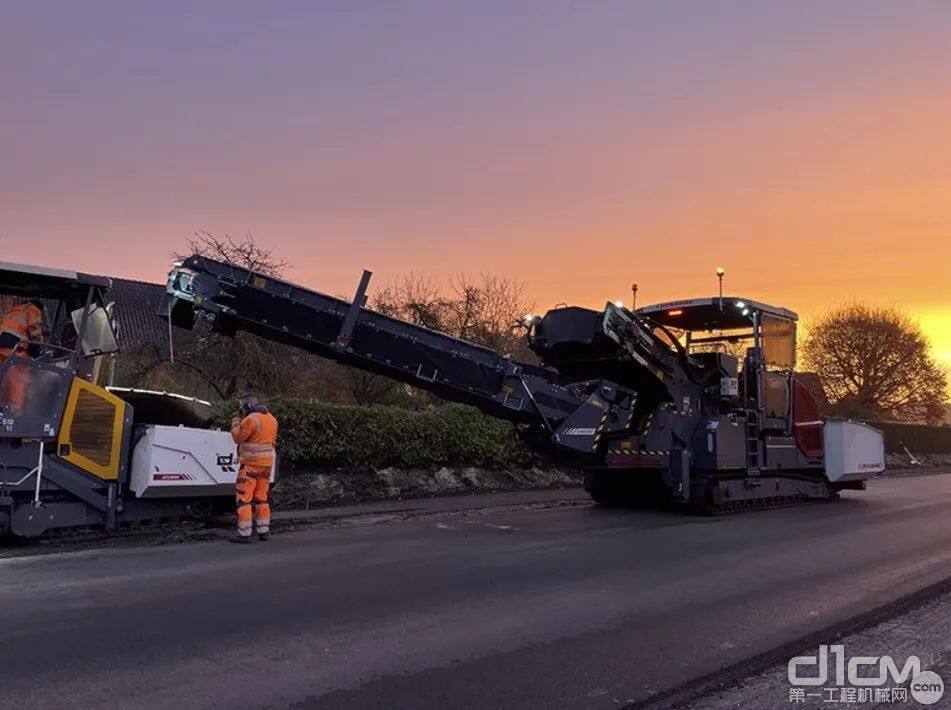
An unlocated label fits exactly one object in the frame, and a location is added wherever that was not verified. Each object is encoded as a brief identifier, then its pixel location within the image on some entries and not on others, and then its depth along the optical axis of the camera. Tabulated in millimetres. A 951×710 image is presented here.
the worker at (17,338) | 8117
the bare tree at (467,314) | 21984
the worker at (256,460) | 9070
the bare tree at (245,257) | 17469
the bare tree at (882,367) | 43469
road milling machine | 10336
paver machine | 8164
